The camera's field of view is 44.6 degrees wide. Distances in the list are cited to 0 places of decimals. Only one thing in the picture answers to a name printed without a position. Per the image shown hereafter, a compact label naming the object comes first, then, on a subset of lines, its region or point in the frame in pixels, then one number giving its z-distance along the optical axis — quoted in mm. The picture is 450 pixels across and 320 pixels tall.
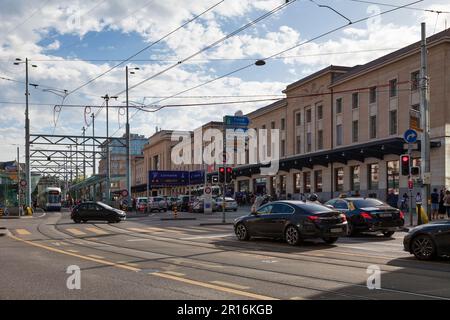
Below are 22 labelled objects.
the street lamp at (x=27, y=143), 44219
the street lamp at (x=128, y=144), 45781
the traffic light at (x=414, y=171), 23072
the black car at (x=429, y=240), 12711
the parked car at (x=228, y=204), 46656
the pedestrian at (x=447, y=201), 25844
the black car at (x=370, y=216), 19203
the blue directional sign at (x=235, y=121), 33656
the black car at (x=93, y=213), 33031
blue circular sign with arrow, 23062
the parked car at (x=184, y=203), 51500
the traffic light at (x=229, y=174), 29875
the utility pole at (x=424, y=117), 23719
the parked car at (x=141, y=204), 51469
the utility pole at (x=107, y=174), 55844
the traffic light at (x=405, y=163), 23328
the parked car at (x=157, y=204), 52188
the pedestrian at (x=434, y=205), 28234
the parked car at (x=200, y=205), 45800
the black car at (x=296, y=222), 16328
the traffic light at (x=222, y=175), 29562
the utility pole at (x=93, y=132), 53581
